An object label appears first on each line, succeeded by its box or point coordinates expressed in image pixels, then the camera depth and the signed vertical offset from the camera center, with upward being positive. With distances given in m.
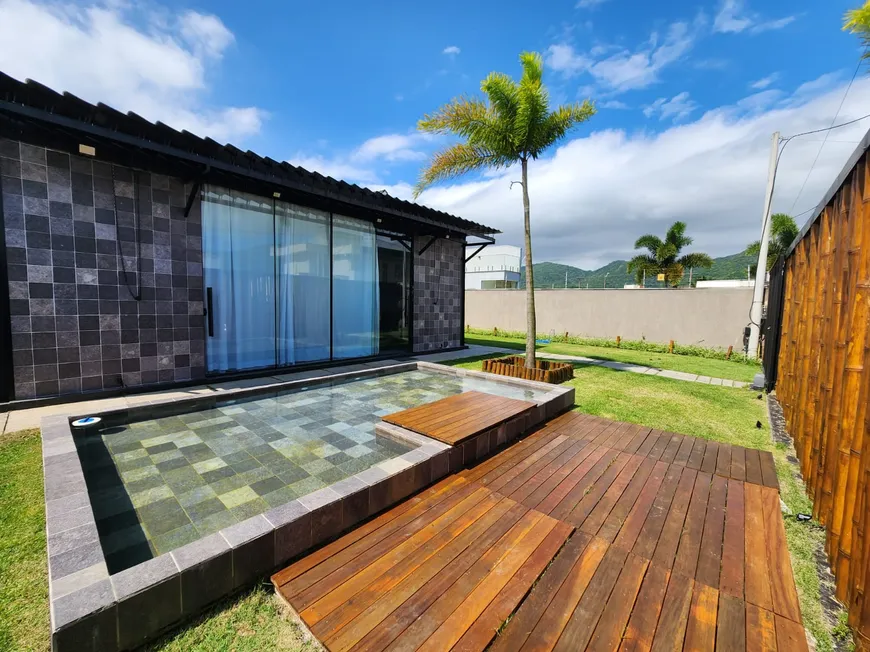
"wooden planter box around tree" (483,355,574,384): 6.88 -1.26
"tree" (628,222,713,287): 21.59 +3.32
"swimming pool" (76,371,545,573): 2.17 -1.29
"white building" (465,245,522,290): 34.81 +4.18
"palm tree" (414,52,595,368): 6.86 +3.80
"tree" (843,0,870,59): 6.44 +5.38
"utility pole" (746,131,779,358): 10.73 +1.22
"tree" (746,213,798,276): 20.33 +4.45
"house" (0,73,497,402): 4.39 +0.88
